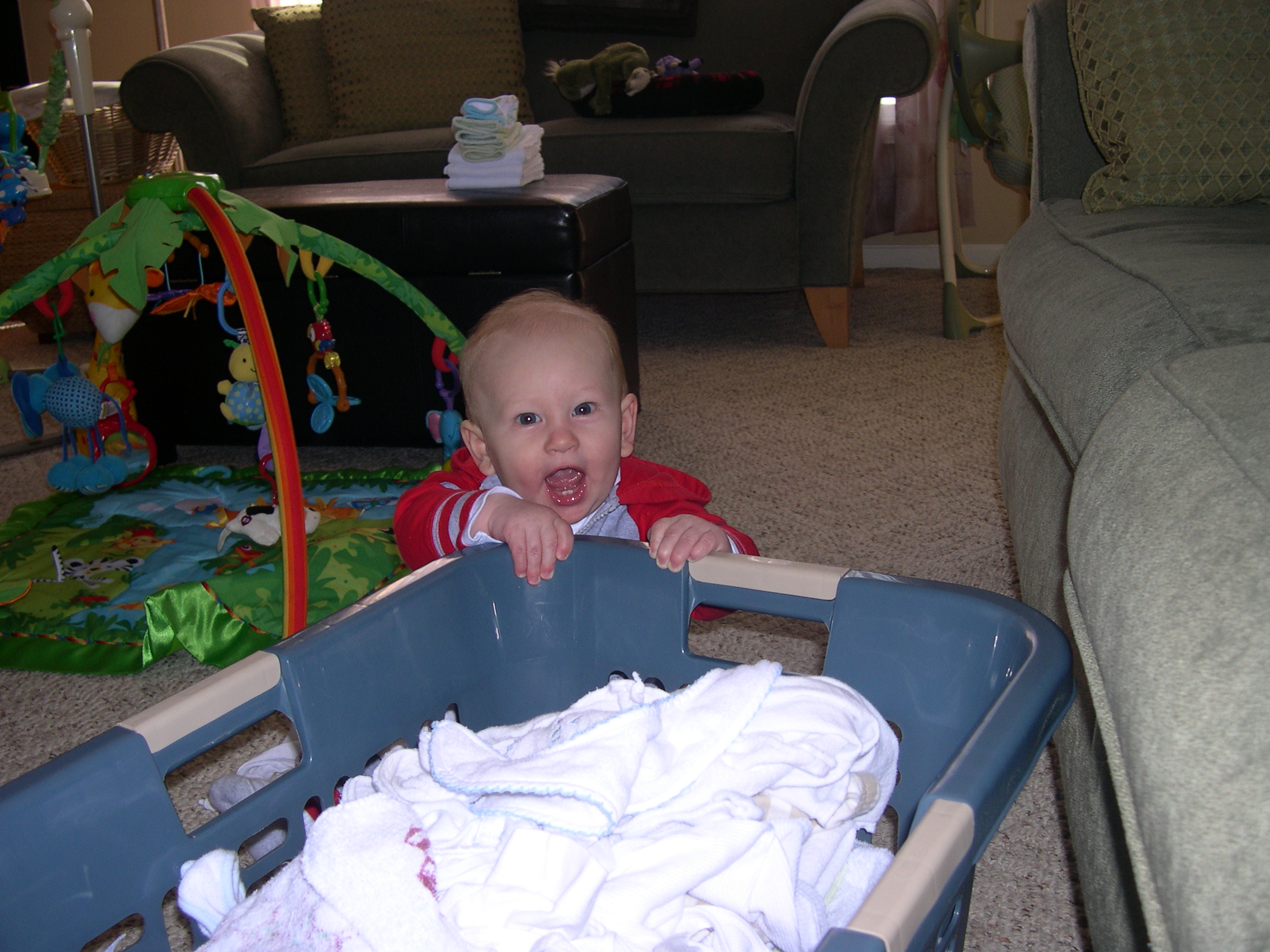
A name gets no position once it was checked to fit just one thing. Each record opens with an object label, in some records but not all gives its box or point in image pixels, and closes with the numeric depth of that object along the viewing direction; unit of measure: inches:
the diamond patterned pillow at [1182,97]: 40.1
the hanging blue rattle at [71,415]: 55.7
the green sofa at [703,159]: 83.4
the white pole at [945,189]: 93.1
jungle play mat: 42.9
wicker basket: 102.4
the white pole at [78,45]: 54.7
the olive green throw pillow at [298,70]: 100.0
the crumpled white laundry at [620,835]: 18.4
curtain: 120.8
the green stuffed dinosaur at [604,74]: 92.7
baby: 31.6
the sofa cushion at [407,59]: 99.3
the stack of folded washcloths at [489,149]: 64.7
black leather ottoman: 59.8
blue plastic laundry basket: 17.4
